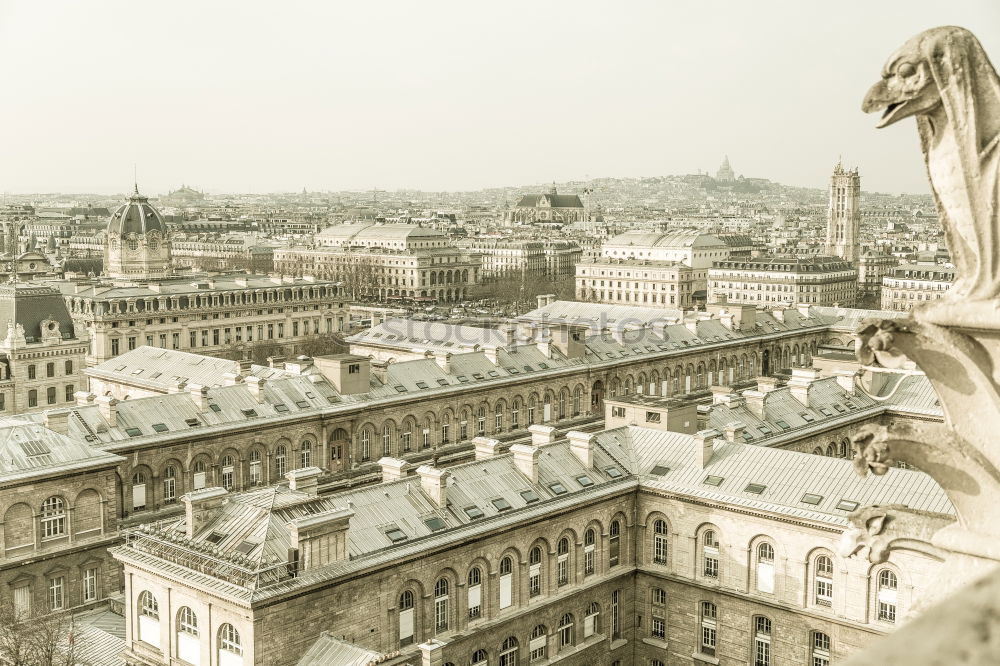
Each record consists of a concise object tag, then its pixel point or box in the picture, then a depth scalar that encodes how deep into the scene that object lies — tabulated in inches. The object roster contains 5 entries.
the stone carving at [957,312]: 371.6
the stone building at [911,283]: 7140.8
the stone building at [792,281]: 7608.3
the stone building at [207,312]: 5017.2
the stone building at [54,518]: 1993.1
